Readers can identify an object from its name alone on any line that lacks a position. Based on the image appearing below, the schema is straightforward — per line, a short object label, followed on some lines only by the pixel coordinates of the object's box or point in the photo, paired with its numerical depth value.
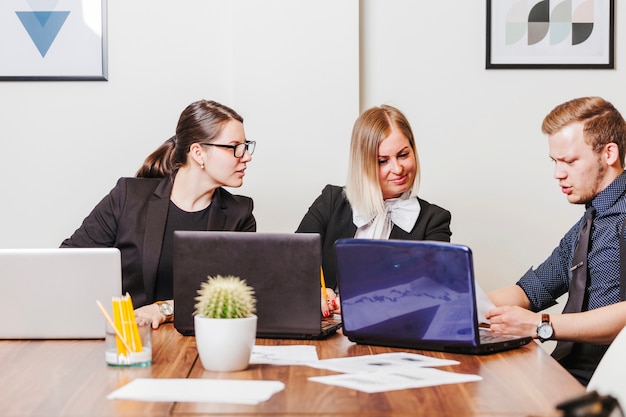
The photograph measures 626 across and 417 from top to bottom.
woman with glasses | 2.74
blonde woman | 2.82
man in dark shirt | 2.23
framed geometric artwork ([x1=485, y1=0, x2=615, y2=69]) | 3.25
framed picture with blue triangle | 3.26
